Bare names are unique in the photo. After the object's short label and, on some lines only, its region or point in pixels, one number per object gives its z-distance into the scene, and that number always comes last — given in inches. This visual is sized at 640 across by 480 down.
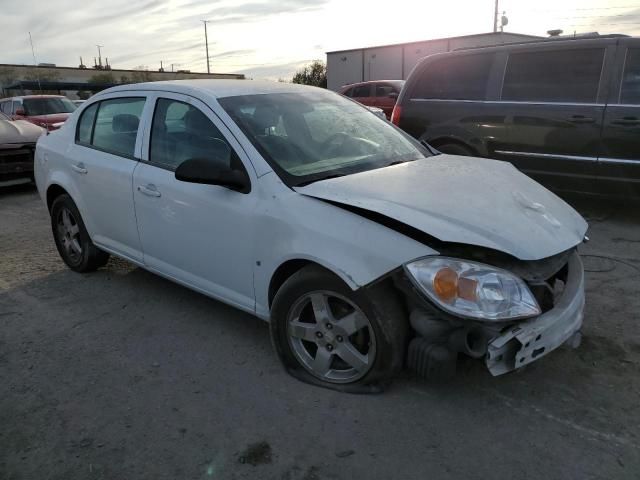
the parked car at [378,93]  627.8
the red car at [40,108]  544.4
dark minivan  223.3
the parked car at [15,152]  350.6
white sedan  98.9
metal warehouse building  852.0
